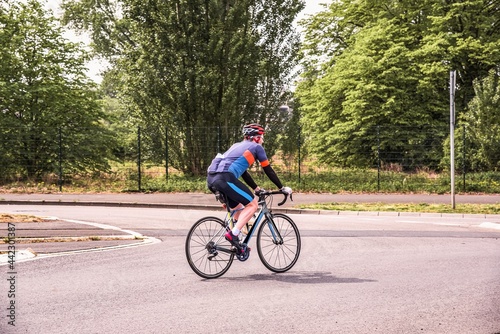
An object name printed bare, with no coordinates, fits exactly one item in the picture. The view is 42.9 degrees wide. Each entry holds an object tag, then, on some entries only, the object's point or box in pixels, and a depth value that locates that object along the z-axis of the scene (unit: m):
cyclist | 7.14
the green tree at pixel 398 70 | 29.34
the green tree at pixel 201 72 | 24.69
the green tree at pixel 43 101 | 23.27
